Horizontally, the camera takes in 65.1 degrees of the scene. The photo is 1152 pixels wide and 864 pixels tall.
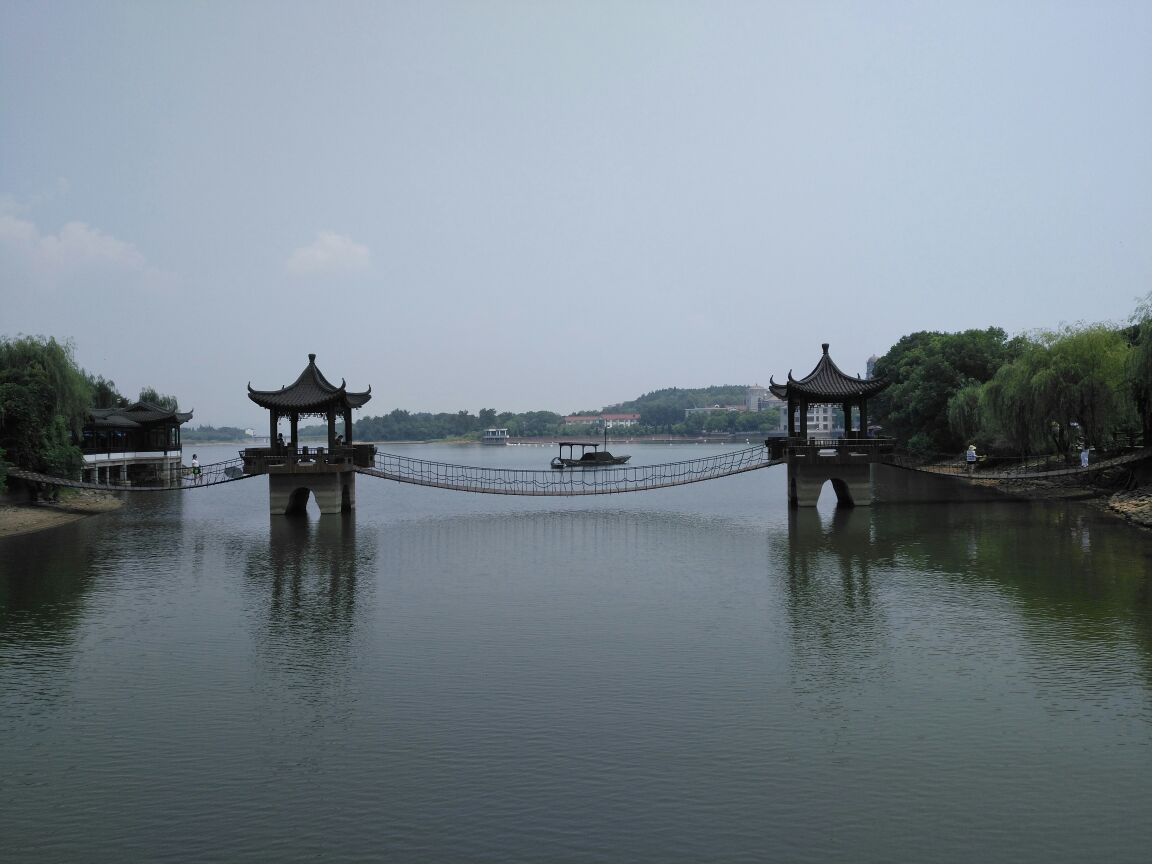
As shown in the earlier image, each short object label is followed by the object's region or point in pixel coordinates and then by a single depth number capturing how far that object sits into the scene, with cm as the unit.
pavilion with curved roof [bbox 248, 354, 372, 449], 3275
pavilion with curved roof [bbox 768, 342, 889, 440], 3356
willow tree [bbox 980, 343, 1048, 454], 3675
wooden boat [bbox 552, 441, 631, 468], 7288
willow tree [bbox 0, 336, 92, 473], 3400
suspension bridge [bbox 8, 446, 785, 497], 3284
